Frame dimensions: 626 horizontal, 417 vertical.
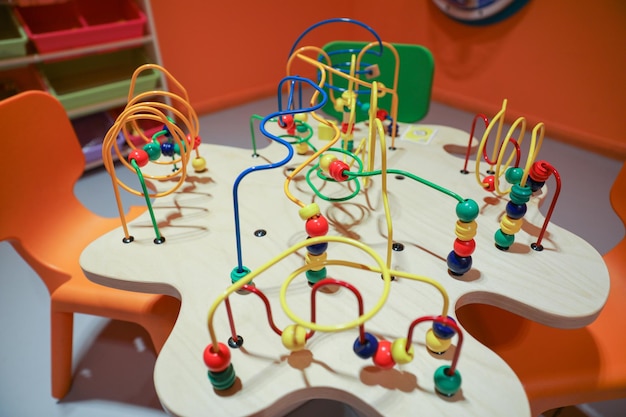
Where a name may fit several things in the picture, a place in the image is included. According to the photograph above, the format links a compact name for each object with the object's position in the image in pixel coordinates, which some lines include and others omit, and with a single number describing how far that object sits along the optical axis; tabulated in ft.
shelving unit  5.85
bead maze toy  1.86
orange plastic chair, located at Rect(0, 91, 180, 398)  3.16
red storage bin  5.86
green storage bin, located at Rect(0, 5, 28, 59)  5.52
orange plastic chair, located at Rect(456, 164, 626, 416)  2.55
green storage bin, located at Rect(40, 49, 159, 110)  6.25
